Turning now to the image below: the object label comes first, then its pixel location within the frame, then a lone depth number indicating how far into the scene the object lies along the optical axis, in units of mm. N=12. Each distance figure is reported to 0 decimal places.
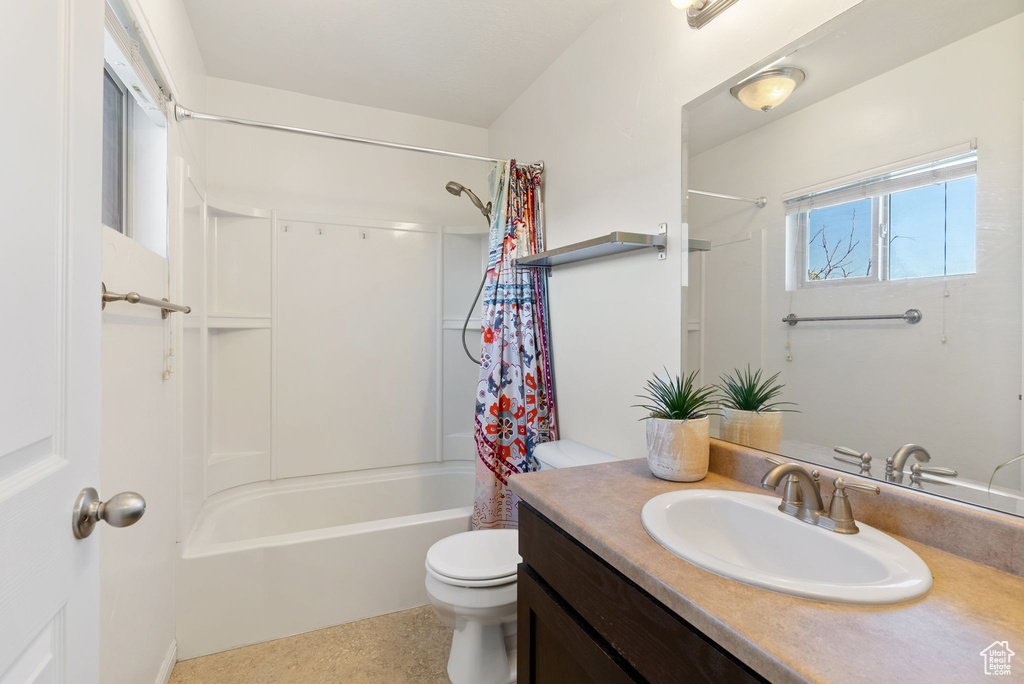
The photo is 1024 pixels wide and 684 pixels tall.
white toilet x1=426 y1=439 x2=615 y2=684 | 1467
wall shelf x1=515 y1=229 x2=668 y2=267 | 1492
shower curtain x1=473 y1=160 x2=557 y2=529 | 2123
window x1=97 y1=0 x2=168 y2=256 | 1233
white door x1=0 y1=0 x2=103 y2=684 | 450
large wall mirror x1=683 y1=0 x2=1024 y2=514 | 822
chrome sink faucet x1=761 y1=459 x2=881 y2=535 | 884
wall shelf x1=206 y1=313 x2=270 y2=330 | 2238
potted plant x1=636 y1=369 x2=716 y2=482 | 1191
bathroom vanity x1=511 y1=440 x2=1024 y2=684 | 567
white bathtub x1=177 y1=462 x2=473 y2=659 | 1738
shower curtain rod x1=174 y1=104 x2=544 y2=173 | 1623
